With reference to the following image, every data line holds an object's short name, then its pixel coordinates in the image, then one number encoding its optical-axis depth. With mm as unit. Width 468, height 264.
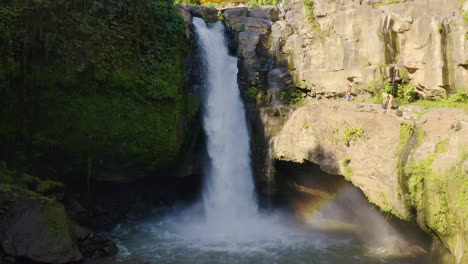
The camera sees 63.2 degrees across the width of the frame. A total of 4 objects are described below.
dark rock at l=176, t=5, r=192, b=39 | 17356
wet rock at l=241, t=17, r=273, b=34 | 20406
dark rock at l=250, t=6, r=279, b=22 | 22500
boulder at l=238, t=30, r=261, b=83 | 18281
